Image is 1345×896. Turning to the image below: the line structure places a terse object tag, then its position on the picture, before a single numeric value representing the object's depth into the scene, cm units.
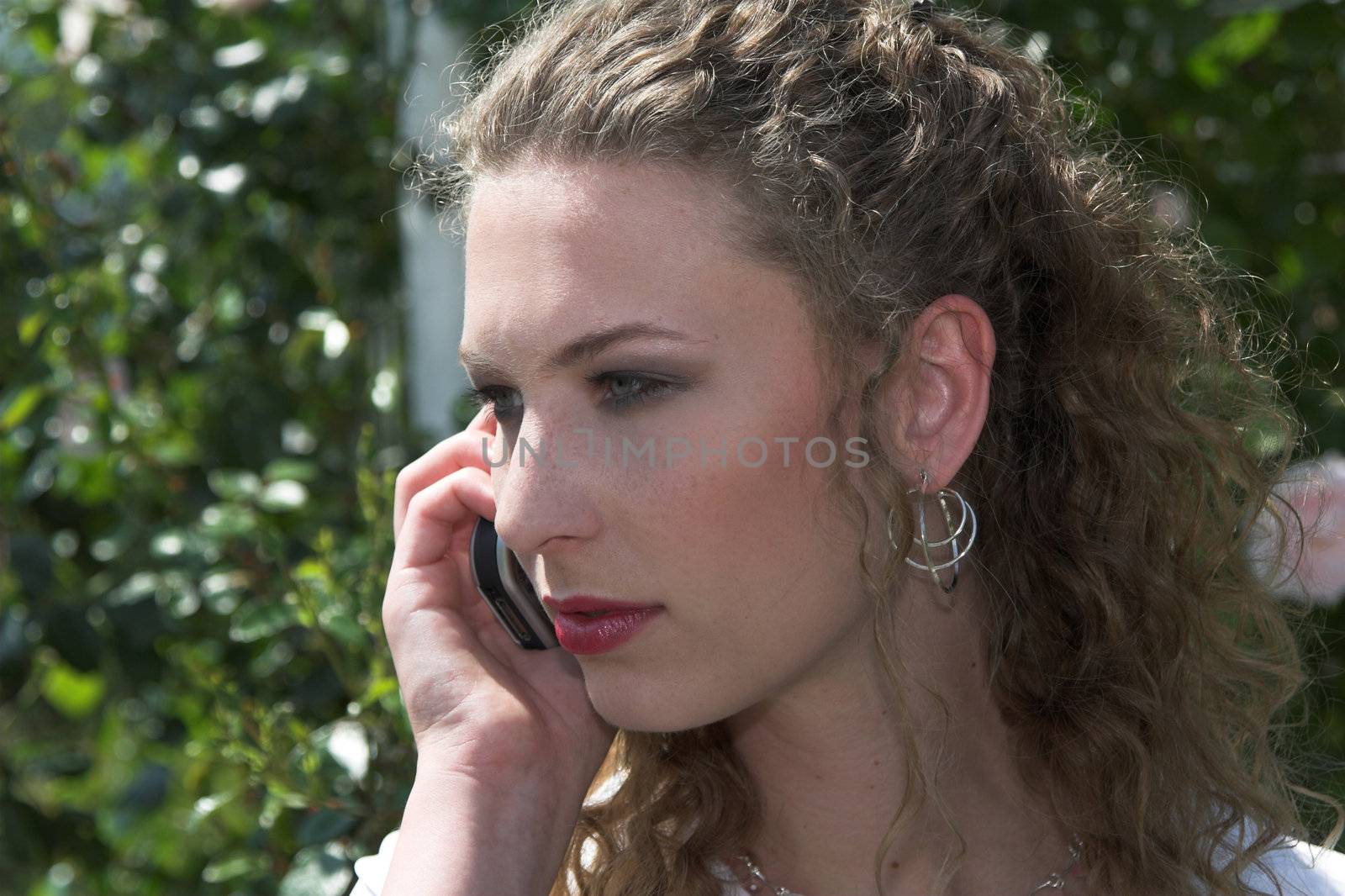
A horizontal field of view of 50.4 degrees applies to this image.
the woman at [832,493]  149
